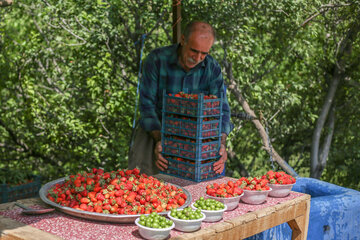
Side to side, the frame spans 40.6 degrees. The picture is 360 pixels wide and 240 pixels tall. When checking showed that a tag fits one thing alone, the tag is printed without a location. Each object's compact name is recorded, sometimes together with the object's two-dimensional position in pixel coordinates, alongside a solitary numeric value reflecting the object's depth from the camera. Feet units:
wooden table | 7.92
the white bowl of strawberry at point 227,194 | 9.46
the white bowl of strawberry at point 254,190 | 10.00
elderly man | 12.98
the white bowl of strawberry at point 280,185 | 10.66
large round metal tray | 8.29
